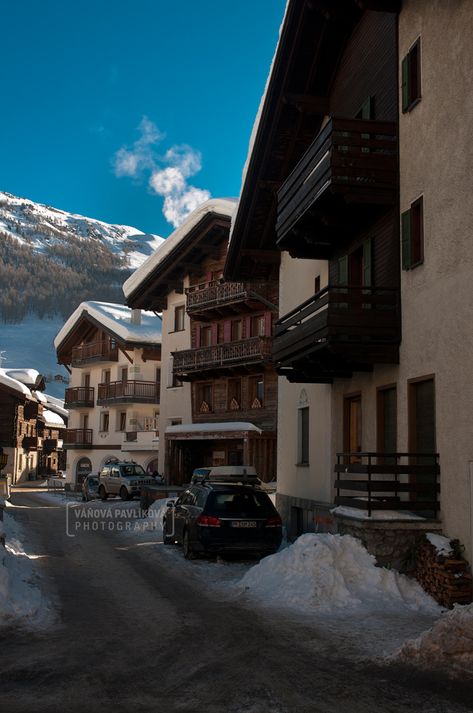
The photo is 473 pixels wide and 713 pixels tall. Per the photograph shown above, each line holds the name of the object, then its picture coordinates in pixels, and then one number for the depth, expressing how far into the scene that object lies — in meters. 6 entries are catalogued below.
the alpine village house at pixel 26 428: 68.00
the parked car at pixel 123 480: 38.66
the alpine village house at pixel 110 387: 52.00
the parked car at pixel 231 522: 15.85
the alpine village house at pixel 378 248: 12.45
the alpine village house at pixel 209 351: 35.31
